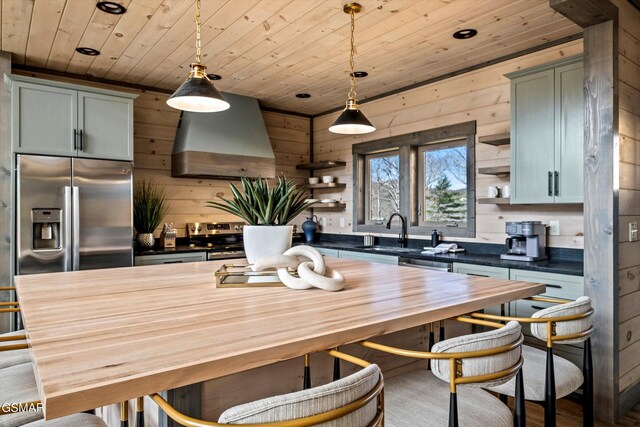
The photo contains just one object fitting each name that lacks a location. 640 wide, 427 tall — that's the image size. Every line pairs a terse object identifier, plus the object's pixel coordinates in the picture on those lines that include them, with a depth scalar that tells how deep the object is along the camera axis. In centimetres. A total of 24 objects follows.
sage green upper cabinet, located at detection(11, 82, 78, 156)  321
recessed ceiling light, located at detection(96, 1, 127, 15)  257
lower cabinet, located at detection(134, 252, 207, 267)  368
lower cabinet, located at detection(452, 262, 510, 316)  286
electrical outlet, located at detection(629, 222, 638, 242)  243
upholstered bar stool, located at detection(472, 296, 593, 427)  139
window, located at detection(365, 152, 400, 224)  454
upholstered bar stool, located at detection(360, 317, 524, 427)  109
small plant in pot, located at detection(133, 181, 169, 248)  394
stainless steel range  409
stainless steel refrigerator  320
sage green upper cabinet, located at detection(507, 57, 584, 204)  275
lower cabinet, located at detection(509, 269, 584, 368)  253
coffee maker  296
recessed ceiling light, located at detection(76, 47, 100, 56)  325
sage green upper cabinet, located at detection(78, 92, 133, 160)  346
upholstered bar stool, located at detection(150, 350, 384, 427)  74
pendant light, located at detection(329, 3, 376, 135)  260
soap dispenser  384
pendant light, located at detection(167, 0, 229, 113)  199
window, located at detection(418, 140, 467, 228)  388
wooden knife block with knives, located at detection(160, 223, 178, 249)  404
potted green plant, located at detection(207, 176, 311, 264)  192
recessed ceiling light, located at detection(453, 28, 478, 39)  296
